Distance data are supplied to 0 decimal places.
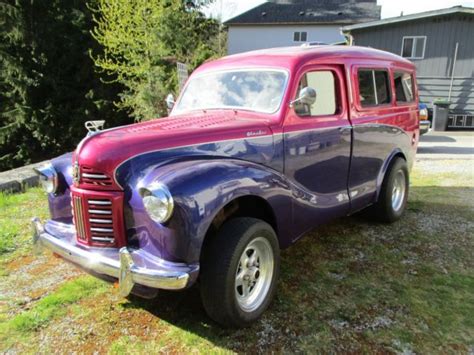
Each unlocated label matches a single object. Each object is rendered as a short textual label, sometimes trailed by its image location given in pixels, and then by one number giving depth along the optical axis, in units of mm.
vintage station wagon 2426
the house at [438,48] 14664
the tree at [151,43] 11594
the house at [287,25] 30109
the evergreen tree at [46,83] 15992
